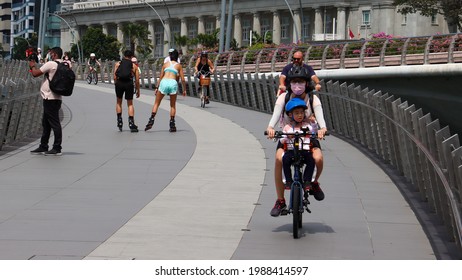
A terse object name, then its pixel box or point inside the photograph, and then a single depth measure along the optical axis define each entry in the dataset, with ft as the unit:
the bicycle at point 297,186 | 39.62
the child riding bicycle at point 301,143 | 41.06
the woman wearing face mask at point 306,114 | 41.34
